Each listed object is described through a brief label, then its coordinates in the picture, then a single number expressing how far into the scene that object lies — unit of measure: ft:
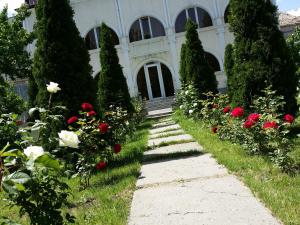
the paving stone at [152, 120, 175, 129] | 49.29
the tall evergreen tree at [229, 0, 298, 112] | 25.14
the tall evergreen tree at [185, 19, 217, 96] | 45.27
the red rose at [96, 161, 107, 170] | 18.46
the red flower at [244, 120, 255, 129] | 18.83
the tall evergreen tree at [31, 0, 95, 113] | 24.71
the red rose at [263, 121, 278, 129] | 16.85
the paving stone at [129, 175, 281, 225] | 12.16
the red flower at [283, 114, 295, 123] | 17.24
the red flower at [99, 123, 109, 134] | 20.27
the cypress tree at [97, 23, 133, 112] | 46.26
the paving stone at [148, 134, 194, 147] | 31.74
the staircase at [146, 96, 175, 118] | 82.41
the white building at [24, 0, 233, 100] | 87.30
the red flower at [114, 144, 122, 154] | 20.26
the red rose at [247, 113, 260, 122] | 18.55
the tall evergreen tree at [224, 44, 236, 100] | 62.11
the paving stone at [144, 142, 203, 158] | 26.37
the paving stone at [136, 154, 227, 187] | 18.48
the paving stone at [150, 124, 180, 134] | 42.55
